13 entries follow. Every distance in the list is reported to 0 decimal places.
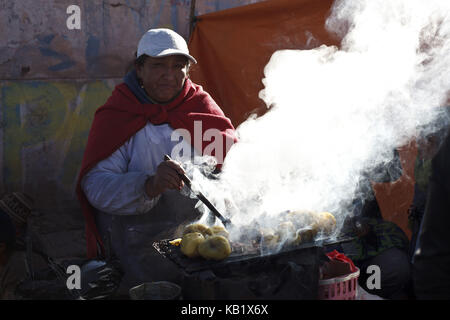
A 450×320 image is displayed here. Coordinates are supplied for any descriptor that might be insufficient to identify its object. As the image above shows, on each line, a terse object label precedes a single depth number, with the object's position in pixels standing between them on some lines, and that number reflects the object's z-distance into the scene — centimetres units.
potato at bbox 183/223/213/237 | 244
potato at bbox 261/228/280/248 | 223
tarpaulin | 505
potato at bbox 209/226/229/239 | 241
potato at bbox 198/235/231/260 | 210
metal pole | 549
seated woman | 300
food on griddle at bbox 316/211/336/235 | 235
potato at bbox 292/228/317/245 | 226
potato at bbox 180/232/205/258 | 218
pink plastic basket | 219
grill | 200
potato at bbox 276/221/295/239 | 229
